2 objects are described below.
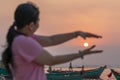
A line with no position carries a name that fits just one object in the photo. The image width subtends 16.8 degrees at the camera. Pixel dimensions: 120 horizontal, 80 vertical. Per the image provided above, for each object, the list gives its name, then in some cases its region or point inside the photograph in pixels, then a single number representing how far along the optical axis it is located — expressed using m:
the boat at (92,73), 33.13
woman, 3.02
